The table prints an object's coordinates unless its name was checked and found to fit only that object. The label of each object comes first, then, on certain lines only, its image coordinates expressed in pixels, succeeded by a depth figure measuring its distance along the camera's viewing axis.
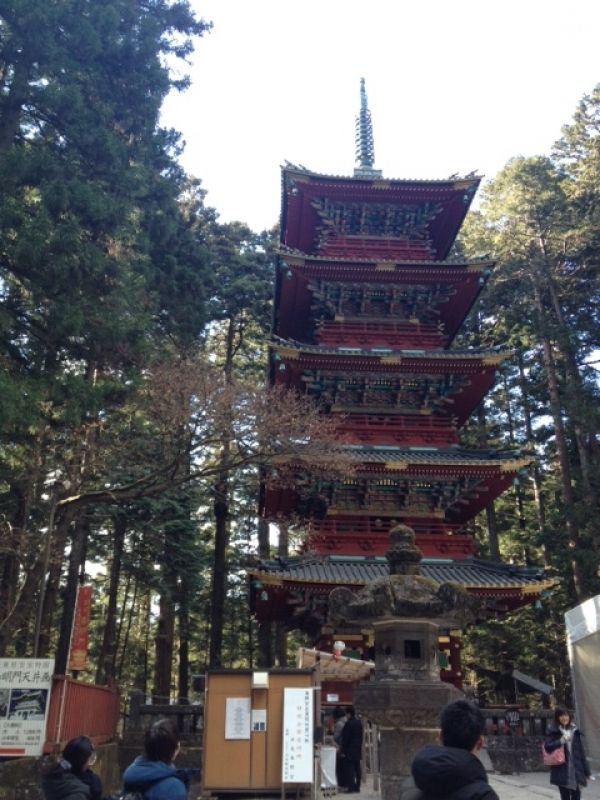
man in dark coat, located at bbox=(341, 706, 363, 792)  9.99
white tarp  11.03
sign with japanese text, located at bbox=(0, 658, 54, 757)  8.22
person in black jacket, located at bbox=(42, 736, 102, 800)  3.71
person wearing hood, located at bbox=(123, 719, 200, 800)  3.09
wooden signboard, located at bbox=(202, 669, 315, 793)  8.21
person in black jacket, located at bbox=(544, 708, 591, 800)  7.02
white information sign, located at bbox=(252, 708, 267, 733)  8.38
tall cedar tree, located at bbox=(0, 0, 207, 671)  10.76
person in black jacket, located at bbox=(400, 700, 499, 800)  2.55
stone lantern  6.80
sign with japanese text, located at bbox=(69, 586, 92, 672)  13.03
